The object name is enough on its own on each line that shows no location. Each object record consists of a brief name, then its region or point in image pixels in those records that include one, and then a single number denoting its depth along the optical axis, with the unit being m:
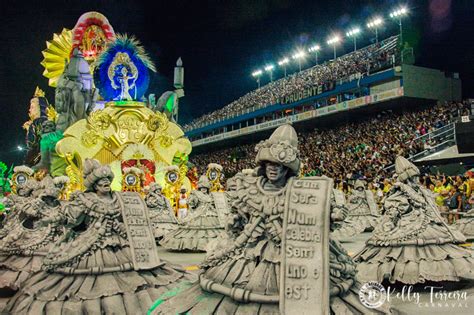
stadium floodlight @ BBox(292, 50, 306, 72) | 46.08
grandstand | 25.09
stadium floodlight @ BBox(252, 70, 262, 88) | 52.22
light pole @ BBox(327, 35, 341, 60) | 41.28
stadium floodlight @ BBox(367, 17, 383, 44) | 36.91
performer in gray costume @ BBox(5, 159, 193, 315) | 5.03
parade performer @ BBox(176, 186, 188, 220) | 16.70
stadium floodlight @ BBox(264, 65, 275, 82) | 50.56
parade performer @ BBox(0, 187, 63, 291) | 6.85
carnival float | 19.92
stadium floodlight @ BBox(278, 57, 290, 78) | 47.97
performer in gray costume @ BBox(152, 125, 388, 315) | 3.65
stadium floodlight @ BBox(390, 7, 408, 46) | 33.53
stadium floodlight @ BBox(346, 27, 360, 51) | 40.00
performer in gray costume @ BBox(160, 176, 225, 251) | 11.25
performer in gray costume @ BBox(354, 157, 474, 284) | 6.34
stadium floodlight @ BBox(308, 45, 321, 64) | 44.25
